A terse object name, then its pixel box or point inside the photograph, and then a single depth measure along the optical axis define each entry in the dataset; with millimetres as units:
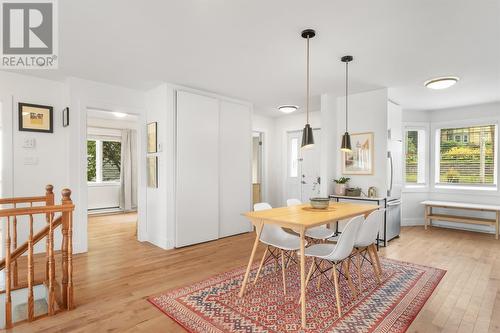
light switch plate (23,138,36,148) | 3920
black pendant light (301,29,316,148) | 2996
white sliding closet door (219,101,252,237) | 5012
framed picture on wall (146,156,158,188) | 4438
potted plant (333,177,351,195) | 4773
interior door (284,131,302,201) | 6573
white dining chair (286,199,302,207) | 3648
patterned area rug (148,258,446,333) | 2211
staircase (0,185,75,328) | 2199
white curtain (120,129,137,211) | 7723
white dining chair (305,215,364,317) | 2348
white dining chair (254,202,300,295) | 2783
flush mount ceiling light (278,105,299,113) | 5395
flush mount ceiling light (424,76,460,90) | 3847
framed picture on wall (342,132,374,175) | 4672
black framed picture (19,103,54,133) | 3889
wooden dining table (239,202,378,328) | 2273
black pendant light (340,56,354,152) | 3310
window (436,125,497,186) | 5668
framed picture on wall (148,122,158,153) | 4426
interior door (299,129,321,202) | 6113
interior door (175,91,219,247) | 4363
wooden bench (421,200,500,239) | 5175
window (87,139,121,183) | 7707
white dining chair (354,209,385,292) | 2740
